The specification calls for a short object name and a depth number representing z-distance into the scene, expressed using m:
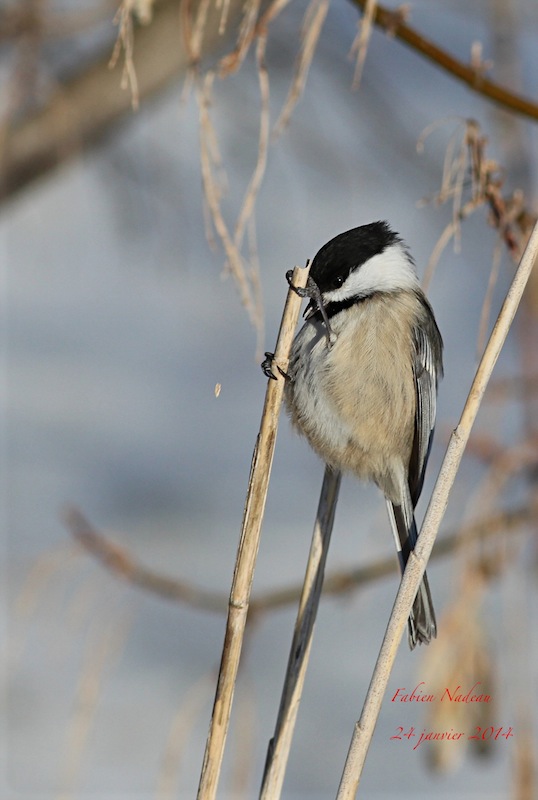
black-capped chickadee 4.17
